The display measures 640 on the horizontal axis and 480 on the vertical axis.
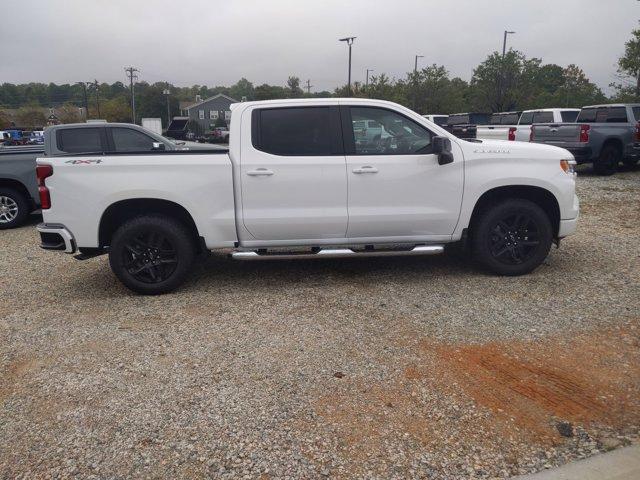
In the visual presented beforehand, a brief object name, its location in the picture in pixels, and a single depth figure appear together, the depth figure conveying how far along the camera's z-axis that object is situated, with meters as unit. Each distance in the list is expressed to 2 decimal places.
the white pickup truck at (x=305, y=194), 5.13
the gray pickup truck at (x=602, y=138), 13.58
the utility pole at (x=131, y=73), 67.81
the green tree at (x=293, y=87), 71.56
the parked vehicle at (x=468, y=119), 25.69
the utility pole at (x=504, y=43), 38.34
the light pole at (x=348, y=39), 39.28
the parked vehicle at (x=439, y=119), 25.93
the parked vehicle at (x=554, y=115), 17.72
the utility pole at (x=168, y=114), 82.06
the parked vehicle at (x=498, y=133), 14.55
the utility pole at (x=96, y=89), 81.91
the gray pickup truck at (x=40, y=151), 9.23
